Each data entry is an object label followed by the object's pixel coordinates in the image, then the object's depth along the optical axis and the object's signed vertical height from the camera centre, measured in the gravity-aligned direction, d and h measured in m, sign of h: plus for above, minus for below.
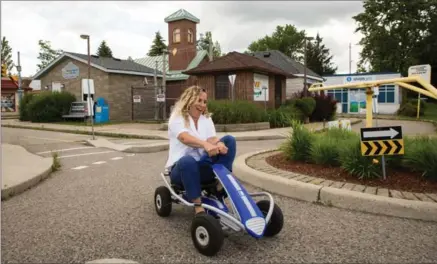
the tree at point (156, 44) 74.50 +14.57
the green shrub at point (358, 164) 5.12 -0.75
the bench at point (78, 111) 23.94 +0.30
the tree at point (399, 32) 41.59 +9.36
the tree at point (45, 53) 53.03 +9.25
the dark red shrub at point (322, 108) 24.20 +0.30
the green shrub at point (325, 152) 5.77 -0.65
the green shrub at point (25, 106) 25.14 +0.71
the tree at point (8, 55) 62.92 +10.98
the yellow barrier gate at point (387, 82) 5.13 +0.41
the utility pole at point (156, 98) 24.10 +0.99
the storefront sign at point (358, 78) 35.34 +3.38
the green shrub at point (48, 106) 24.08 +0.66
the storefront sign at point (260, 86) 22.43 +1.74
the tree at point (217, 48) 80.18 +15.77
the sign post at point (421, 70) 13.12 +1.57
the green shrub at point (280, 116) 19.55 -0.16
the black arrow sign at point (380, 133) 4.86 -0.29
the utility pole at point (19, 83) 34.16 +3.26
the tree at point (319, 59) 62.34 +9.51
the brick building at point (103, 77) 25.73 +2.90
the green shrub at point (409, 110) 31.29 +0.11
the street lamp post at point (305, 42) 24.78 +4.93
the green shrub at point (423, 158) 4.76 -0.64
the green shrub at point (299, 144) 6.36 -0.55
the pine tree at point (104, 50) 68.50 +12.47
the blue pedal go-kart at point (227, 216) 3.08 -0.92
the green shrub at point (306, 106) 22.48 +0.42
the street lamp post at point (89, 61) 13.90 +3.67
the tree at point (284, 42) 73.94 +14.58
